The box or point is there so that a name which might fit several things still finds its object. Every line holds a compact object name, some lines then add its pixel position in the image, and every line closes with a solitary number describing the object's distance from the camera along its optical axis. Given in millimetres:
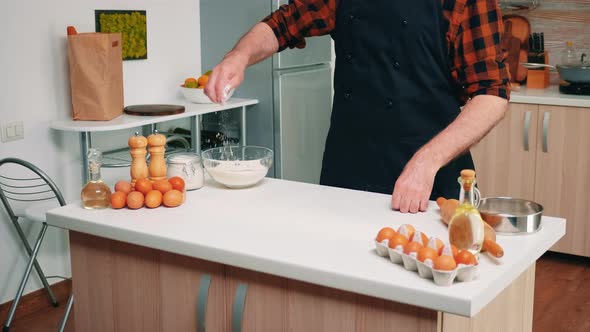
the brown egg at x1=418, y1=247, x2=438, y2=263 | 1534
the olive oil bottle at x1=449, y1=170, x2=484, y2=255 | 1626
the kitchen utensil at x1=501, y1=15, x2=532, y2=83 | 4594
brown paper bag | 3496
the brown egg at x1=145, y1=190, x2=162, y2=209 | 2049
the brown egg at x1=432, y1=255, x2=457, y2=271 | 1487
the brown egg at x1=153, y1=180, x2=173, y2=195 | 2076
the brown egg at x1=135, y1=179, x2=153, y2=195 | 2070
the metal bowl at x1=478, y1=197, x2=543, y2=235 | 1807
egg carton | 1499
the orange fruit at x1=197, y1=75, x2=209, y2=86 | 4094
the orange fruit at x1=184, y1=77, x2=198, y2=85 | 4129
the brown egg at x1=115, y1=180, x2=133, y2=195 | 2078
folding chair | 3195
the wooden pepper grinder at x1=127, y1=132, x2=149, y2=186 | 2143
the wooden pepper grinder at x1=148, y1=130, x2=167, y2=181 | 2168
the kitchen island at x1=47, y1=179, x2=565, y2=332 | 1586
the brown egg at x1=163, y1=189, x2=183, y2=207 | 2055
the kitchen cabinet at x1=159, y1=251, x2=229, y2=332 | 1877
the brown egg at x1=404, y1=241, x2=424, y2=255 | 1579
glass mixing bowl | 2234
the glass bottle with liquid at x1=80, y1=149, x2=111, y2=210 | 2053
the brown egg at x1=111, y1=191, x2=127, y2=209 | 2057
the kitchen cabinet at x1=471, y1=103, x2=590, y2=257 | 4125
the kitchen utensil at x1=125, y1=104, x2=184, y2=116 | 3668
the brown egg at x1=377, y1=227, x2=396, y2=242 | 1661
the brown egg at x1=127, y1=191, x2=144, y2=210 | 2047
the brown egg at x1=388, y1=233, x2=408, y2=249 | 1620
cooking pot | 4129
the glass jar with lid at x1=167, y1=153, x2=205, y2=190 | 2219
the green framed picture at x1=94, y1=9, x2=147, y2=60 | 3834
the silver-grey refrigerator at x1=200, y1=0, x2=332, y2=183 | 4387
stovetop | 4159
